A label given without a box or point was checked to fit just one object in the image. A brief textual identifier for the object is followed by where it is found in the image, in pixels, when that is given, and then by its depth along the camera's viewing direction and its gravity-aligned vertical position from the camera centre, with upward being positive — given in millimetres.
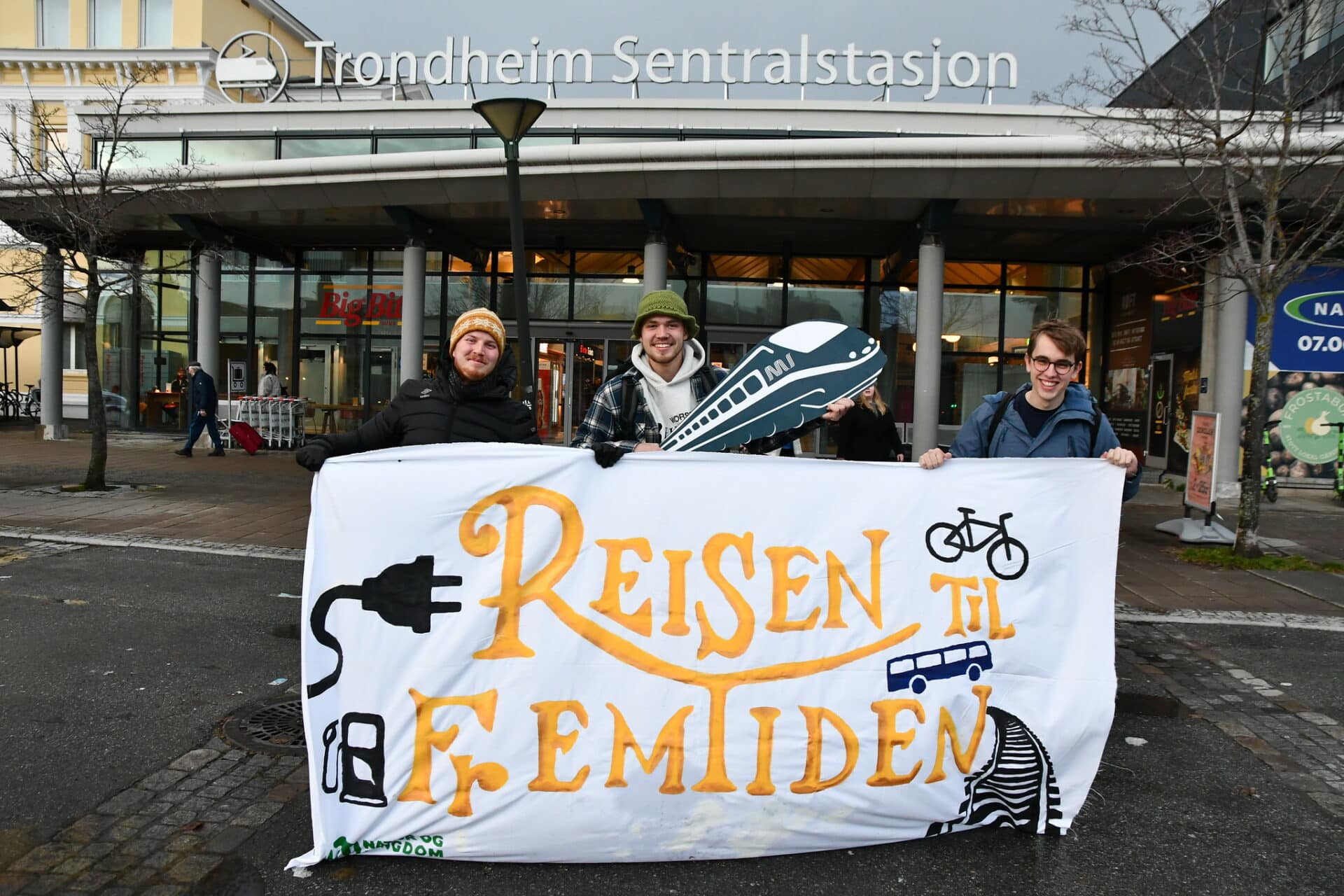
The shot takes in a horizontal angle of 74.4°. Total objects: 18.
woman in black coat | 8633 -180
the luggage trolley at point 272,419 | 18641 -378
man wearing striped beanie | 3777 +8
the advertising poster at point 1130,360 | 17281 +1258
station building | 14094 +3499
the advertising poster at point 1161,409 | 16406 +268
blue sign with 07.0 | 14562 +1660
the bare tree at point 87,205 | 10992 +2627
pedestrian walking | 16484 -73
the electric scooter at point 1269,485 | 12984 -878
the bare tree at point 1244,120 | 8688 +3319
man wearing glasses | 3549 +12
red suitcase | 15172 -631
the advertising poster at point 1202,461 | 9469 -407
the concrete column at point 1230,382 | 13969 +686
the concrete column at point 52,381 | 18844 +291
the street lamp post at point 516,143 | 8445 +2632
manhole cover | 3773 -1469
